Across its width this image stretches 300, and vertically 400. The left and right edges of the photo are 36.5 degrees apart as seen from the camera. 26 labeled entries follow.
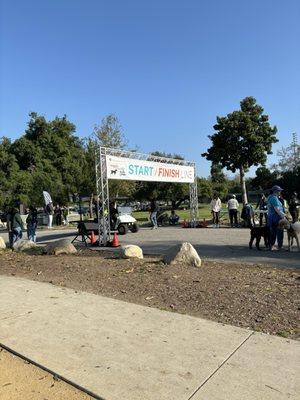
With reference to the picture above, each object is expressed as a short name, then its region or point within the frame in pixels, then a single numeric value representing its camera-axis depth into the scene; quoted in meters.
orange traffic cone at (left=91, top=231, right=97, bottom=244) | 16.26
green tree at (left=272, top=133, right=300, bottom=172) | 64.82
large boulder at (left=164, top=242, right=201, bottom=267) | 9.34
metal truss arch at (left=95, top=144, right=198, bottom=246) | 16.09
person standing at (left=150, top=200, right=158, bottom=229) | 24.12
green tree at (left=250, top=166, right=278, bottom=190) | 71.59
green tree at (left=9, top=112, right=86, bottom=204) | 39.75
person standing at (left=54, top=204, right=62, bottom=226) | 35.03
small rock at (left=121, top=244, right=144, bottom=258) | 10.90
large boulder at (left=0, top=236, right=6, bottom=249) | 15.18
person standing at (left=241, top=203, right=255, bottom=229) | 17.13
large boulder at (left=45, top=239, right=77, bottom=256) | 12.53
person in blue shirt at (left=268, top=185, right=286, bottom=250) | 12.29
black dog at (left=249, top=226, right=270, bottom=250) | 12.90
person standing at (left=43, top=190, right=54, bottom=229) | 23.58
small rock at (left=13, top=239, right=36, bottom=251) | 14.29
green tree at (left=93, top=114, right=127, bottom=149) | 39.94
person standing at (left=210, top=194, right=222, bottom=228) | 24.36
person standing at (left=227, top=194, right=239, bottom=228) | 23.43
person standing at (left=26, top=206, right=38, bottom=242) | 18.17
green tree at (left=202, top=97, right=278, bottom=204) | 26.84
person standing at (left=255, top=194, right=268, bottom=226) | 20.96
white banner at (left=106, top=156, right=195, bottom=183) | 17.00
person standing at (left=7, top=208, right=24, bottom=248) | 16.20
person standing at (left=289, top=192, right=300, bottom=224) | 20.61
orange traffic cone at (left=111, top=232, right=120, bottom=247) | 15.71
